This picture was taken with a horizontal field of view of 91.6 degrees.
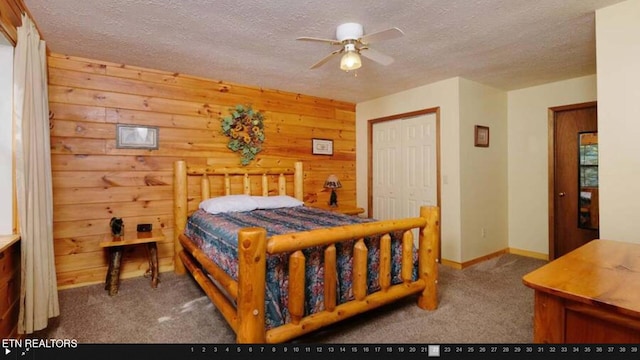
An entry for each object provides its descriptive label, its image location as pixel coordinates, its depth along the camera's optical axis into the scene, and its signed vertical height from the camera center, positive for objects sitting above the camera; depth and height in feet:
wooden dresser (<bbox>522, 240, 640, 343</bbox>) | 3.30 -1.40
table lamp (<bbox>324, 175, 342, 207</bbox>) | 13.82 -0.36
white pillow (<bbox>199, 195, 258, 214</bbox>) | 10.07 -0.84
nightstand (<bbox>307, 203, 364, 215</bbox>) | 12.90 -1.38
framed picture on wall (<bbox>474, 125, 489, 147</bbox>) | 12.17 +1.52
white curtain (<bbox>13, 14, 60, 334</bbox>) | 6.24 -0.09
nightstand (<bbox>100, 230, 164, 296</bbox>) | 8.95 -2.17
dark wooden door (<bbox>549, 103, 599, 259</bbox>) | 11.80 -0.24
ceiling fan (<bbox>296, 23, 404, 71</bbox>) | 7.09 +3.11
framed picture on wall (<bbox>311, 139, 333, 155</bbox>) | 14.40 +1.44
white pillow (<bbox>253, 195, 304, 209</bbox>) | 11.07 -0.87
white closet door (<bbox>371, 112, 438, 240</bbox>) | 12.74 +0.43
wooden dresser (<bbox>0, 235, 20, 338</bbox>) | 5.81 -2.05
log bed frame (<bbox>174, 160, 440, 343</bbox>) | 5.30 -2.07
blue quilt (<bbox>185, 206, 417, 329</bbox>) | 5.81 -1.67
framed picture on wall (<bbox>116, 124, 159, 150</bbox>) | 10.16 +1.46
